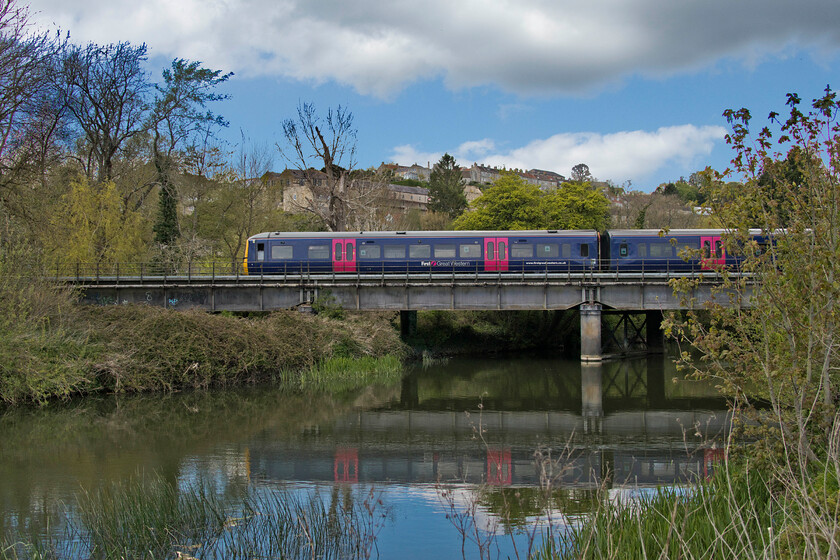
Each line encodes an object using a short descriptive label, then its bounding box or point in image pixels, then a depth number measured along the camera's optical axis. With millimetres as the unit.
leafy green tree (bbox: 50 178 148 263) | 39000
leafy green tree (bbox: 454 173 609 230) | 52812
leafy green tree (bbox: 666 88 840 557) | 8141
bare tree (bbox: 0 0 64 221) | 25062
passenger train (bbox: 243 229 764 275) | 35000
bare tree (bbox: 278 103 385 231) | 43750
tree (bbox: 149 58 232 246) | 45438
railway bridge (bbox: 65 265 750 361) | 33094
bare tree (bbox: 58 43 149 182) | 41188
